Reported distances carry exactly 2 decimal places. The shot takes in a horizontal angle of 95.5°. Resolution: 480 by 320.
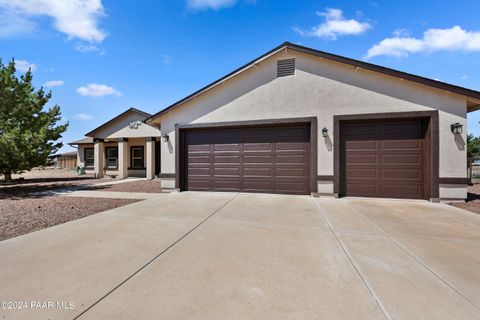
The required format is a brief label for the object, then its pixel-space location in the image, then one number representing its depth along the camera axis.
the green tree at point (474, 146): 20.89
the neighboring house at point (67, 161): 27.60
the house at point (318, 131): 7.18
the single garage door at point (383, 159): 7.55
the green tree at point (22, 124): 9.49
